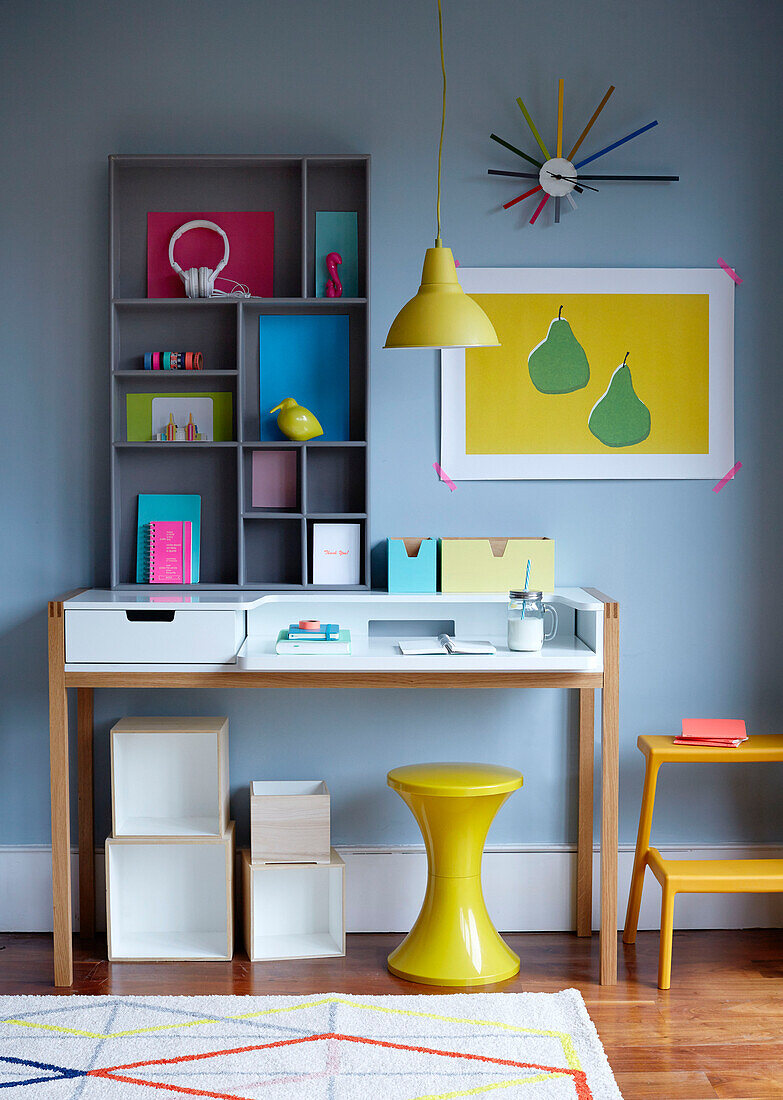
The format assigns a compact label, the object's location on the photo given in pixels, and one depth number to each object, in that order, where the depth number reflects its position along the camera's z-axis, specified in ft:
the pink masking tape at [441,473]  10.03
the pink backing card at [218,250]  9.91
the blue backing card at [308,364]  9.95
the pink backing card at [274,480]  10.06
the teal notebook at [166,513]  9.94
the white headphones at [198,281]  9.63
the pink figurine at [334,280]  9.74
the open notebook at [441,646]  8.82
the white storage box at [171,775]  9.54
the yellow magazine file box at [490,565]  9.59
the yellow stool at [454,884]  8.69
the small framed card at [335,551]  9.94
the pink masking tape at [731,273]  9.98
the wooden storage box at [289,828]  9.27
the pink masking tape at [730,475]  10.08
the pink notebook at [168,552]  9.86
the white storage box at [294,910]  9.24
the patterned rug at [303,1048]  7.09
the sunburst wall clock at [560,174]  9.80
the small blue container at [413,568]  9.67
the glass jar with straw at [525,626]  8.82
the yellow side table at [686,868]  8.78
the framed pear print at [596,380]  9.95
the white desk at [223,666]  8.57
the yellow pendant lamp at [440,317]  8.20
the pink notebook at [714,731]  9.32
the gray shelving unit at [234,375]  9.81
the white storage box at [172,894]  9.57
